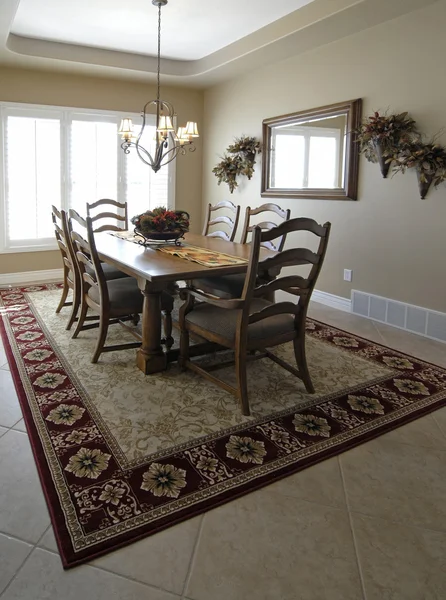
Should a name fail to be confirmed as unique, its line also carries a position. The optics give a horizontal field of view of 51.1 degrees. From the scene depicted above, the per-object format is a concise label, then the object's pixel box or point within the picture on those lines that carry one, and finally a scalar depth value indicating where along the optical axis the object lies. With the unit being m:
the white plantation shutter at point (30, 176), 5.34
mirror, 4.36
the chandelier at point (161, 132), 3.71
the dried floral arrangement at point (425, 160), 3.55
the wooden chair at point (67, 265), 3.47
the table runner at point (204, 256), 2.90
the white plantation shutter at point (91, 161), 5.65
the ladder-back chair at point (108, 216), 4.54
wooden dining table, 2.65
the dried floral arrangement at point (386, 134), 3.77
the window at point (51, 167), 5.35
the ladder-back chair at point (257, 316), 2.36
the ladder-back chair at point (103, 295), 2.96
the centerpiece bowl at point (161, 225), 3.44
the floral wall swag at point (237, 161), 5.54
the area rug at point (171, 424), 1.76
